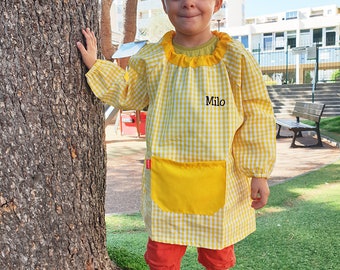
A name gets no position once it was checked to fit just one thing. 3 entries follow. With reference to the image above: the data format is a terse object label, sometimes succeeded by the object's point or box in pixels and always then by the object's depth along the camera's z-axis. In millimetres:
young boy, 1736
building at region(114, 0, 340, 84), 24188
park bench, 9055
